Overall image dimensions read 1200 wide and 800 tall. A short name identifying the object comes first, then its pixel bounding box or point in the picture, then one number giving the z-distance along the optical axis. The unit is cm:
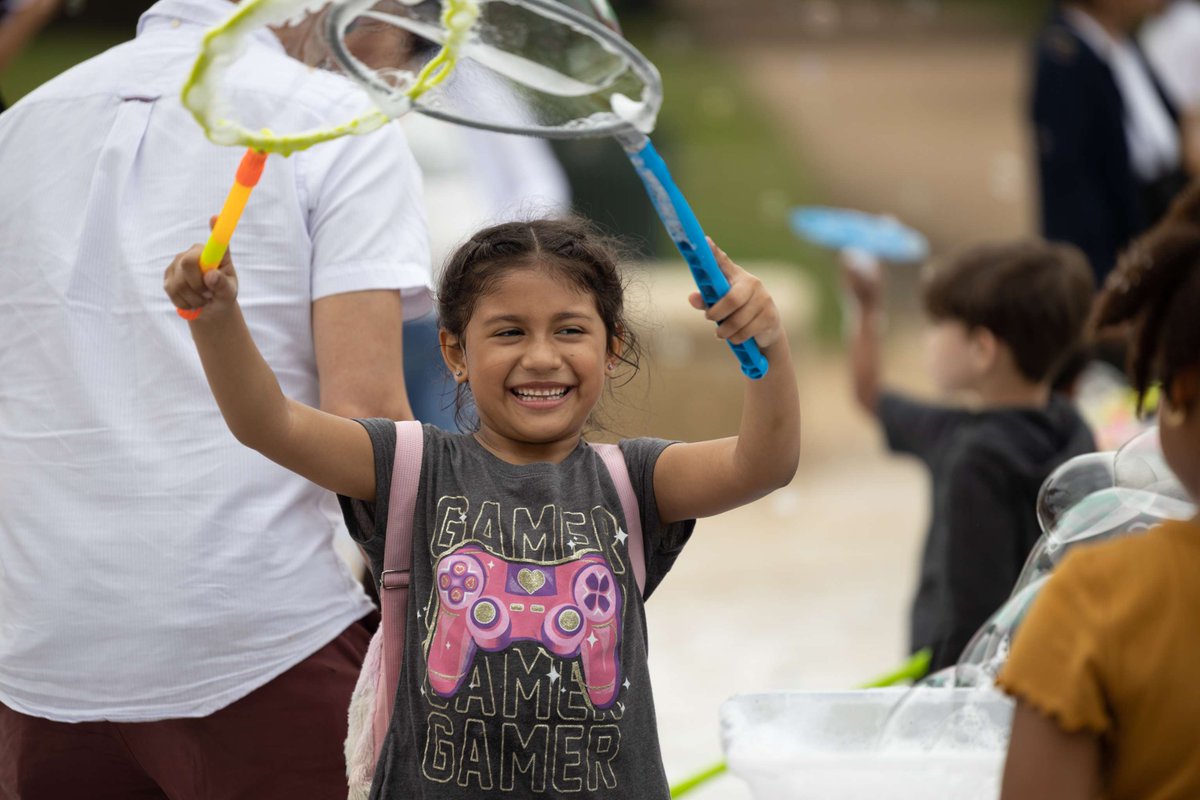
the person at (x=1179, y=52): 705
